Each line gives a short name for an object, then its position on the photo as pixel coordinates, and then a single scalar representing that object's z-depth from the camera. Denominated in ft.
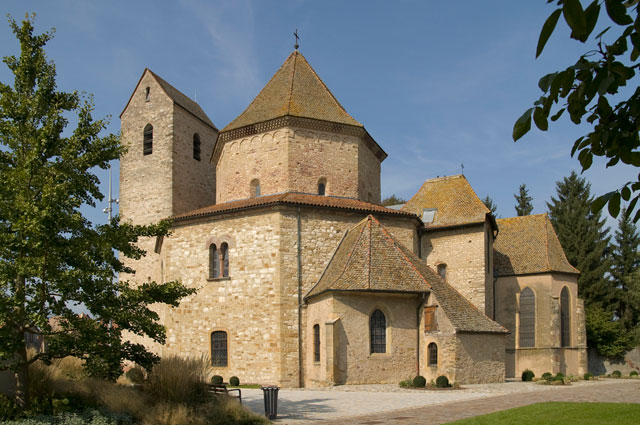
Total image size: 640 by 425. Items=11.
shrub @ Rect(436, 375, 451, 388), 72.33
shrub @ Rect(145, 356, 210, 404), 46.40
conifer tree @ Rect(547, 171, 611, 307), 147.23
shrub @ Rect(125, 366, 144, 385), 50.17
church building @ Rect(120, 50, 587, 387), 78.79
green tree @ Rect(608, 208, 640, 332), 145.79
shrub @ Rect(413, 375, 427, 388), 73.05
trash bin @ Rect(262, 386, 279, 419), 48.19
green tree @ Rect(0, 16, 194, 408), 39.50
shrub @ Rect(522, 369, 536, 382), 95.61
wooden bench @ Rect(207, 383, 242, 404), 49.39
